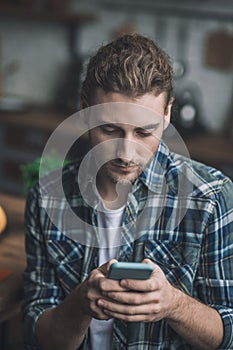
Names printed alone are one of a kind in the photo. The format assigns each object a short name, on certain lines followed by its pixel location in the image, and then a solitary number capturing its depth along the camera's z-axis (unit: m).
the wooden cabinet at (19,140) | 3.24
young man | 1.20
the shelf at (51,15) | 3.40
